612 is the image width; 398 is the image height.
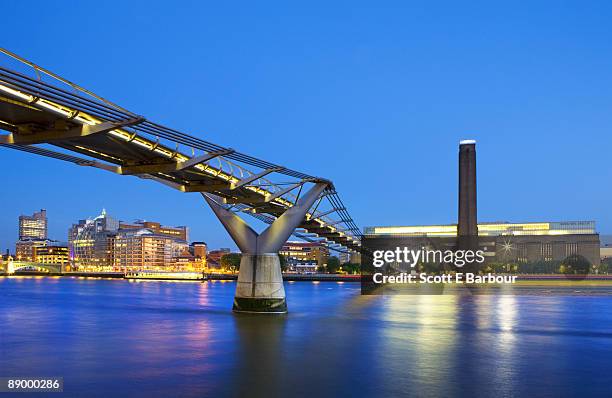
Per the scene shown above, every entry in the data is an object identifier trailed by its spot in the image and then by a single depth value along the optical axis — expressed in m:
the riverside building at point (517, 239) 167.41
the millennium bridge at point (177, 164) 24.16
